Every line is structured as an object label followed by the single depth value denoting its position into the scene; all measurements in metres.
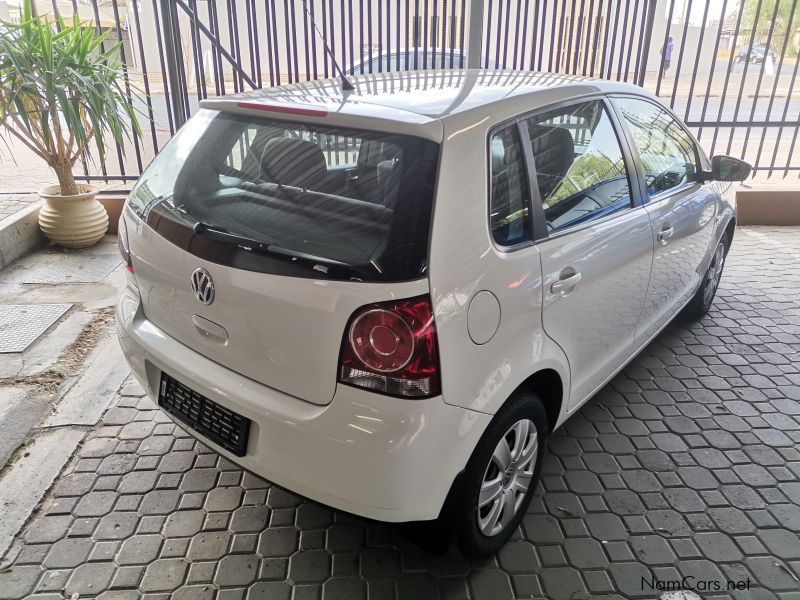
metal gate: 5.64
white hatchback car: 1.77
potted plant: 4.59
